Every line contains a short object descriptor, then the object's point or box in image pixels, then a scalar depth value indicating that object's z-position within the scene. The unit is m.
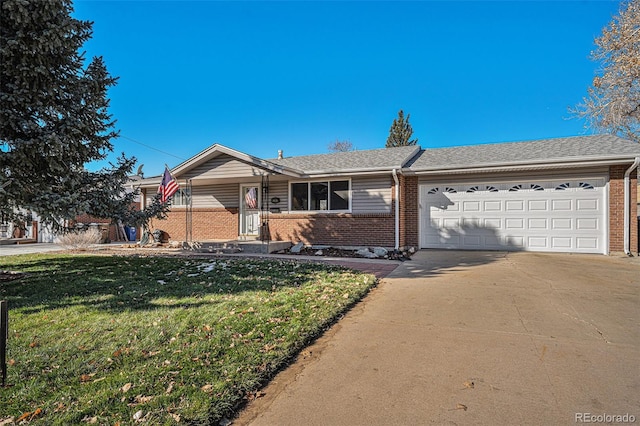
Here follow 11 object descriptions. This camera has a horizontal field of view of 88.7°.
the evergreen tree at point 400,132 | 31.31
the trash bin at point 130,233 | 18.58
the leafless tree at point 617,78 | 12.06
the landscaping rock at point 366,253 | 10.26
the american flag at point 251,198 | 12.58
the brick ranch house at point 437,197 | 9.79
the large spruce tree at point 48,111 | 5.76
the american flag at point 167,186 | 11.55
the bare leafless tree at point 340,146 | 37.88
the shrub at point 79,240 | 12.48
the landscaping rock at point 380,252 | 10.35
